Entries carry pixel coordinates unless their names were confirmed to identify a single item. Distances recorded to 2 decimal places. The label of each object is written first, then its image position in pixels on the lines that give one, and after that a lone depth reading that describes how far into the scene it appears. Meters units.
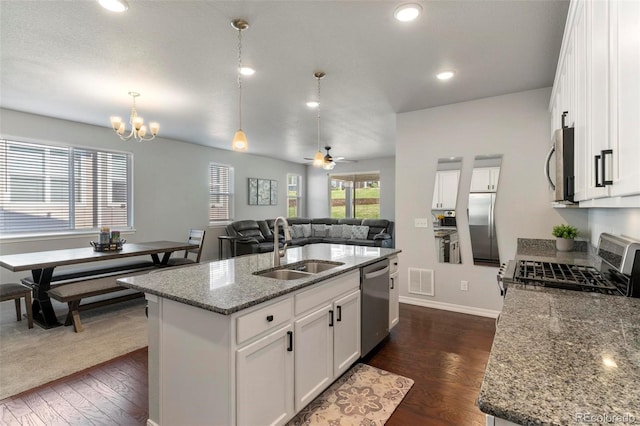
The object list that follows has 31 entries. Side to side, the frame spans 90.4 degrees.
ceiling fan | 4.62
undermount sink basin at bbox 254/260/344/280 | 2.35
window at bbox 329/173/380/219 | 9.23
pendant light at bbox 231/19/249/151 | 2.25
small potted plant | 3.05
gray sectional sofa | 6.91
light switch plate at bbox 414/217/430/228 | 4.21
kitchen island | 1.51
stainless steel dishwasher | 2.65
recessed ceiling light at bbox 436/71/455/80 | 3.09
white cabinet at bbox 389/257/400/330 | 3.21
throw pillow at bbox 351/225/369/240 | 8.09
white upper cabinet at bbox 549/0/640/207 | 0.88
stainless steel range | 1.44
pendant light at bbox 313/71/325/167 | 3.69
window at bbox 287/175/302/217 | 9.67
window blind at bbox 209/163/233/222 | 7.32
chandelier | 3.68
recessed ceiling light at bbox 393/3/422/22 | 2.04
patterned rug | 1.98
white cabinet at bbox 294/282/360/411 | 1.92
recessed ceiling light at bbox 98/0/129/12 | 2.02
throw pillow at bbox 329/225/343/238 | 8.50
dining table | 3.24
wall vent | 4.18
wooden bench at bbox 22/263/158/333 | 3.31
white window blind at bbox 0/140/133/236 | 4.43
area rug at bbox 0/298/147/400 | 2.49
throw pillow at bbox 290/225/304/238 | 8.38
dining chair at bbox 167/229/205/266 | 5.01
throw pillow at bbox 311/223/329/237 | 8.69
